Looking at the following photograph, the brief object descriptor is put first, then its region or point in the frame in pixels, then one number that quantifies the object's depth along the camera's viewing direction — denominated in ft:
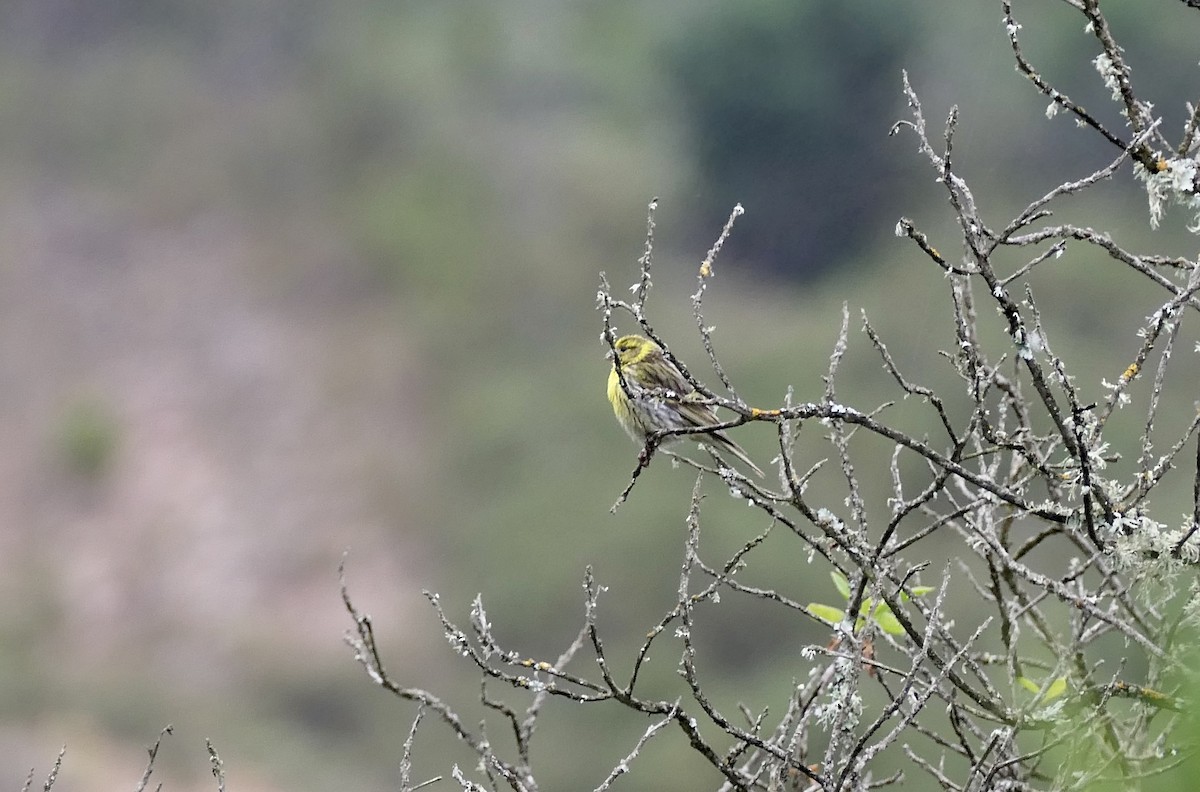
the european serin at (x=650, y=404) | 40.78
